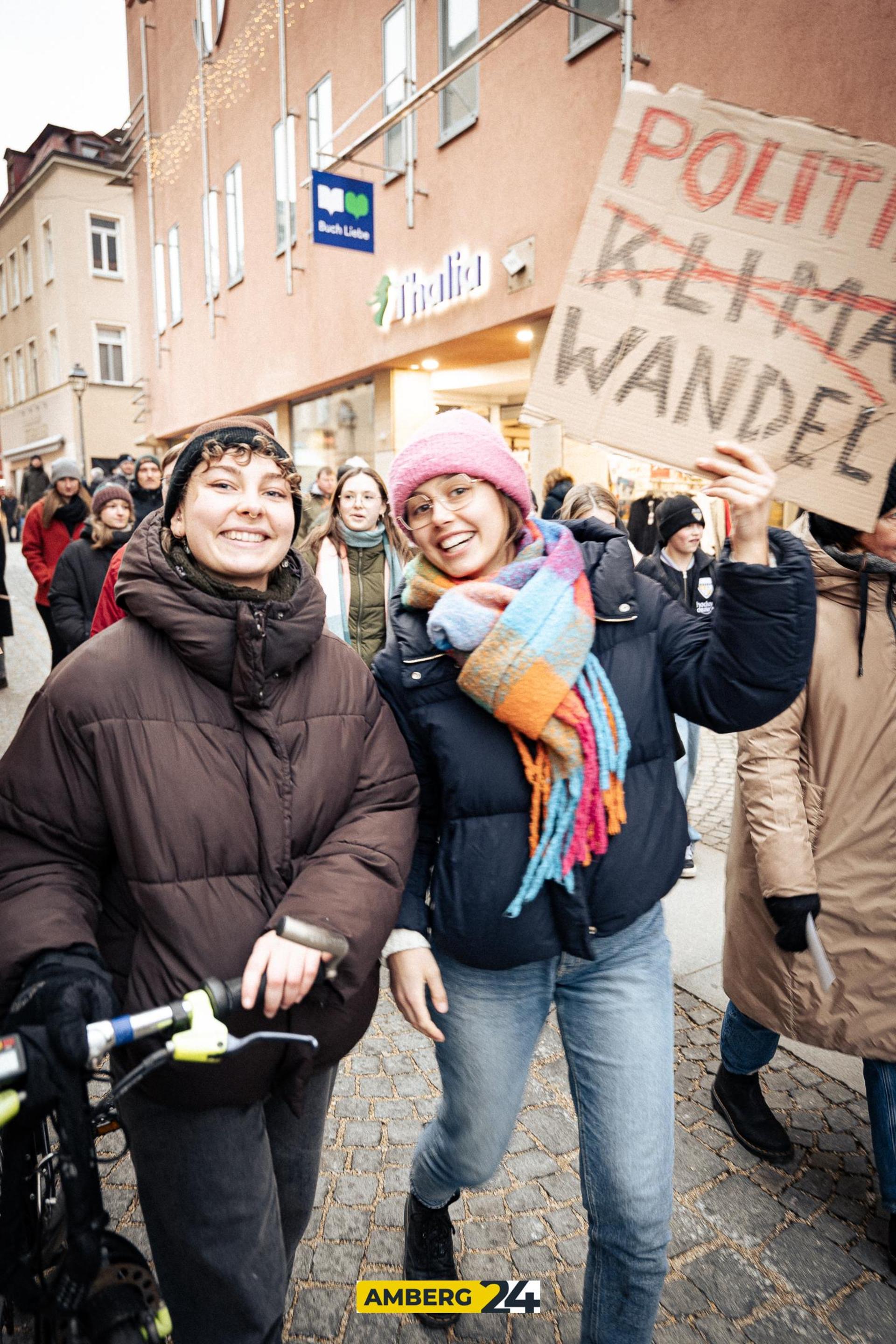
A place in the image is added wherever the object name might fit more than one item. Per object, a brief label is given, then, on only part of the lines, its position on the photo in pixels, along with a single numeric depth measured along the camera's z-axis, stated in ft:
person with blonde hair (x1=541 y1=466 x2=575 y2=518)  25.35
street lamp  71.61
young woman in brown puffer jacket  5.11
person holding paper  7.65
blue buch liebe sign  40.40
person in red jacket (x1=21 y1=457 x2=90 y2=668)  26.66
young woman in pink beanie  5.96
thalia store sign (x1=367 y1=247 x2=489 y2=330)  38.22
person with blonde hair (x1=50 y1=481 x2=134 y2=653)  19.27
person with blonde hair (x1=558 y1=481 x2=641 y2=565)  17.12
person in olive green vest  16.57
